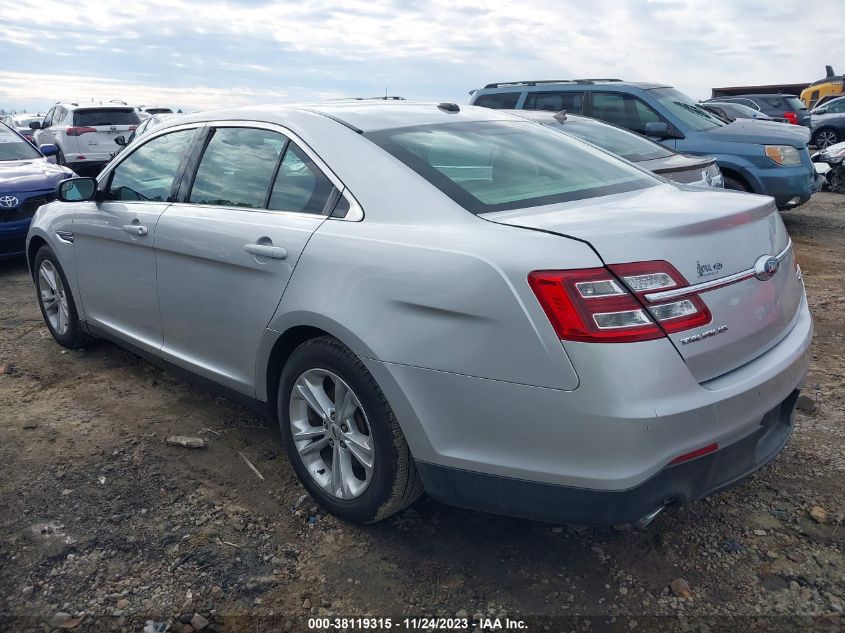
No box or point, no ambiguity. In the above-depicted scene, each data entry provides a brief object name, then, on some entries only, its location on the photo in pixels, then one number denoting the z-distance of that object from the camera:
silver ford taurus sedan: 2.12
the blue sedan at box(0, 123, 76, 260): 7.42
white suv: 15.36
